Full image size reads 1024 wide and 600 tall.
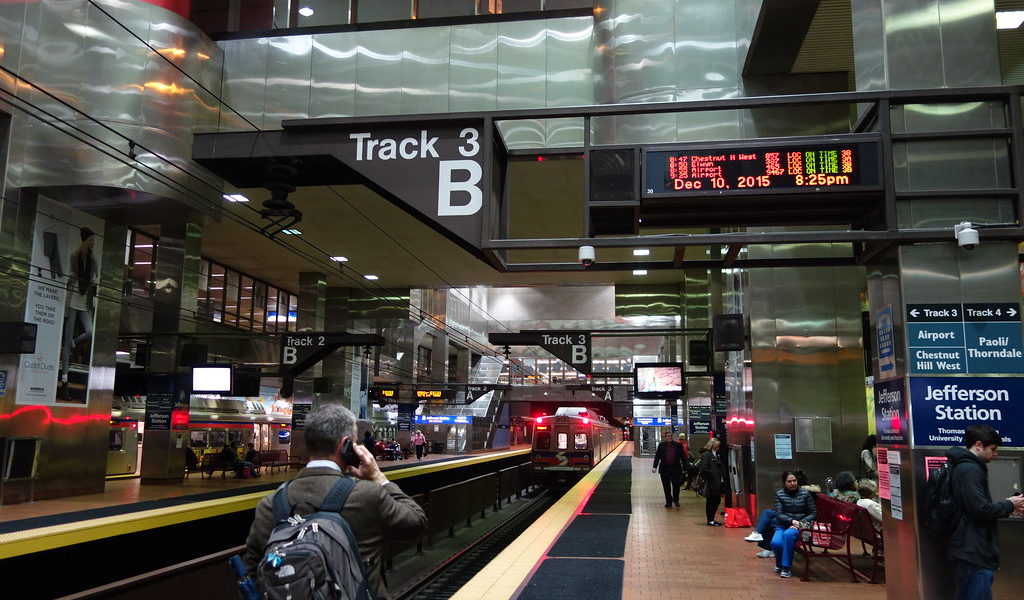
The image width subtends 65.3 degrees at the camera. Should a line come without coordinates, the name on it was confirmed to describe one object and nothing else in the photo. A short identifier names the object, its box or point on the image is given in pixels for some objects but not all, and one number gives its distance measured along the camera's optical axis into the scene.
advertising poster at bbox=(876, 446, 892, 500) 6.42
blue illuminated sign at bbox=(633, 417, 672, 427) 39.19
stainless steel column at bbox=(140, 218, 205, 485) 18.33
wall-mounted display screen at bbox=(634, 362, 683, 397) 19.38
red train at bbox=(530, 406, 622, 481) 29.61
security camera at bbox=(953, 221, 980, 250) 5.85
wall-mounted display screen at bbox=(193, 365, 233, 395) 18.73
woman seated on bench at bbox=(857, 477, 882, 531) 8.52
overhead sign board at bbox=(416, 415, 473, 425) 42.19
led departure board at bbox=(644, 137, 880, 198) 6.08
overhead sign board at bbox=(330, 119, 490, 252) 6.42
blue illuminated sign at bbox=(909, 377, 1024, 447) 5.87
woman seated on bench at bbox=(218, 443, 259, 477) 23.12
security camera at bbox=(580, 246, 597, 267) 6.24
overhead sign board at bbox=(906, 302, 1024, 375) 5.97
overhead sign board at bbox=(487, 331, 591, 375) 19.27
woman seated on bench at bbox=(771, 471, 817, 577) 8.91
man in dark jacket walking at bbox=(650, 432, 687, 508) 16.89
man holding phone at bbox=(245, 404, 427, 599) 2.88
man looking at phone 4.85
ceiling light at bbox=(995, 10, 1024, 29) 10.36
